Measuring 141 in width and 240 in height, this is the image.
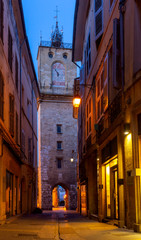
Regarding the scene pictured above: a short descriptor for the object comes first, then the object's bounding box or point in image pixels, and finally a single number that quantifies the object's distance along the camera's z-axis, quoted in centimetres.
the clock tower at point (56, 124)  4578
